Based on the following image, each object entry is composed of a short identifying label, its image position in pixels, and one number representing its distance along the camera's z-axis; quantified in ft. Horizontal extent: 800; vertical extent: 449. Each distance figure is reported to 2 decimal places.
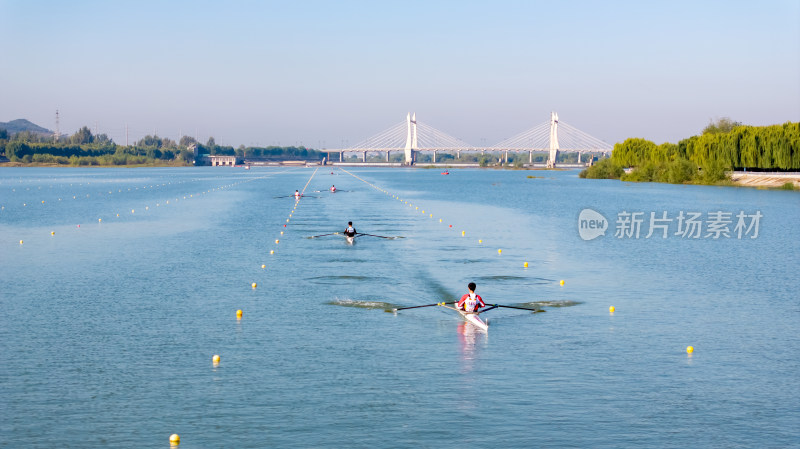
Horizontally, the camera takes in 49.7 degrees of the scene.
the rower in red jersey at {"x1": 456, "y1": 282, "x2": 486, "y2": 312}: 103.14
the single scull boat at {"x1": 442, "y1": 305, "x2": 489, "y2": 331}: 99.66
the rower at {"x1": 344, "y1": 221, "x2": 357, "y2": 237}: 193.77
